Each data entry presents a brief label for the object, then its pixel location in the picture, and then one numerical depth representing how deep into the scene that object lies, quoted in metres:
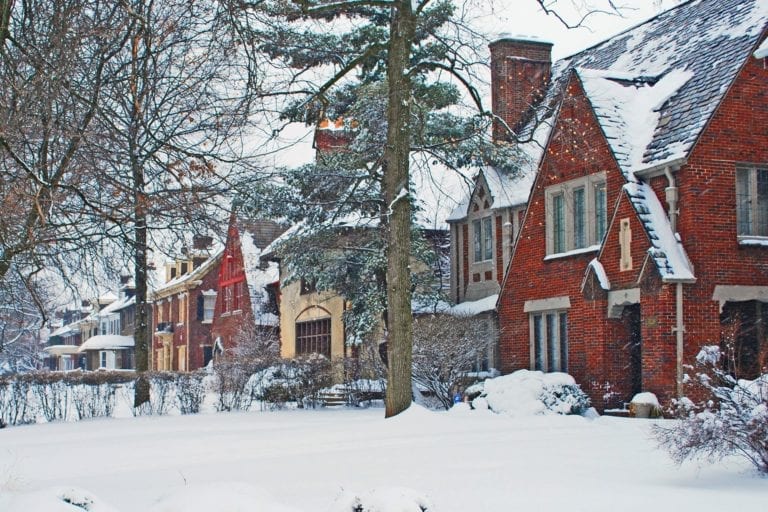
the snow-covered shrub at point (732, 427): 10.76
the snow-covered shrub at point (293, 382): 25.97
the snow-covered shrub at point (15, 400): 23.38
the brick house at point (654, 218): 20.02
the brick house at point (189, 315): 53.97
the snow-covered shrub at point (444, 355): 23.94
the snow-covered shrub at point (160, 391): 24.98
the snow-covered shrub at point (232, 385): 25.58
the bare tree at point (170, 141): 10.07
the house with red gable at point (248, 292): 42.28
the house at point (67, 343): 91.17
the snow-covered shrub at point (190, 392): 25.00
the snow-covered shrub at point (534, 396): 20.94
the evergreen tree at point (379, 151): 19.86
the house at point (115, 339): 71.88
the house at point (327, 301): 29.56
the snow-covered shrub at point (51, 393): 23.80
